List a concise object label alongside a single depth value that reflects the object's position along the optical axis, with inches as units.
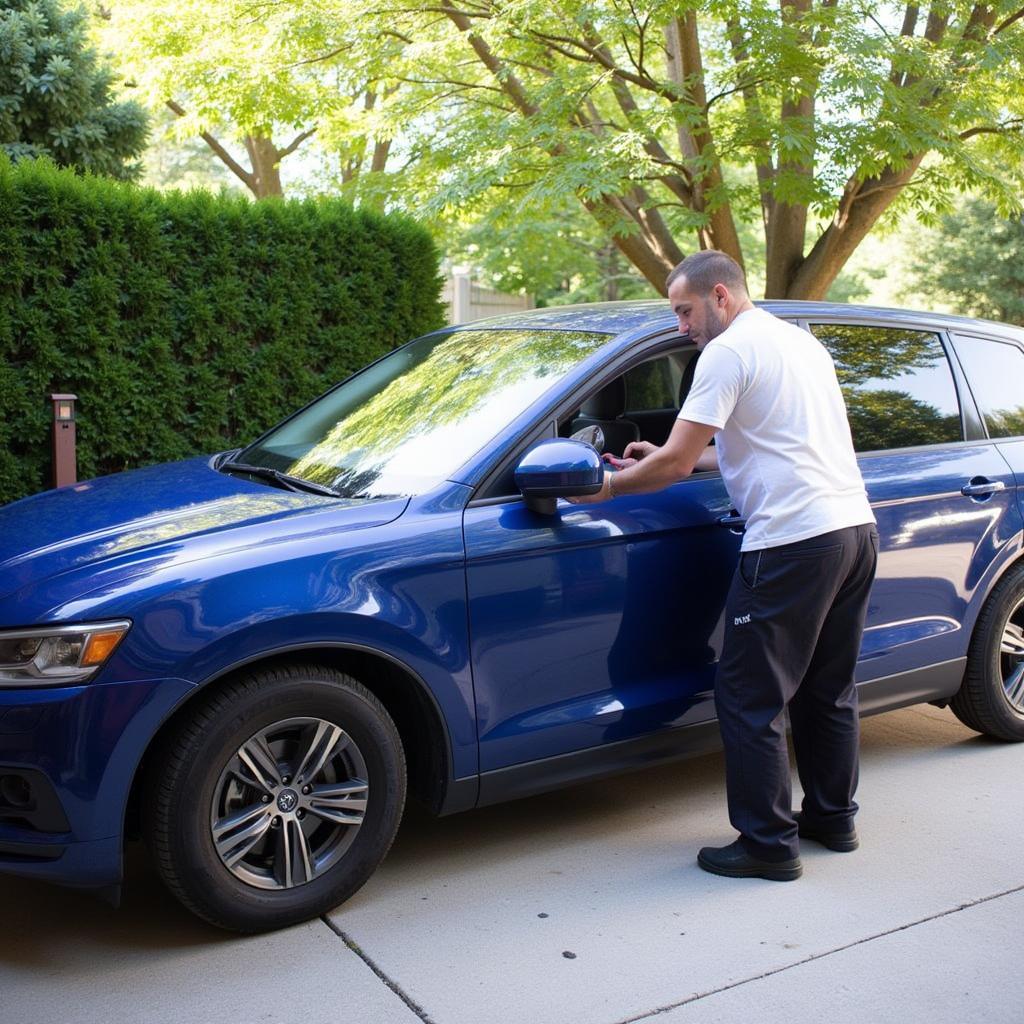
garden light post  271.1
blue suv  120.7
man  142.5
